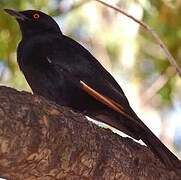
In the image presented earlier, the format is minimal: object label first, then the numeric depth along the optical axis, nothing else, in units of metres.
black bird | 7.83
